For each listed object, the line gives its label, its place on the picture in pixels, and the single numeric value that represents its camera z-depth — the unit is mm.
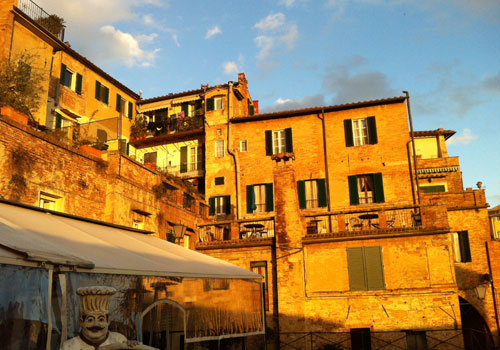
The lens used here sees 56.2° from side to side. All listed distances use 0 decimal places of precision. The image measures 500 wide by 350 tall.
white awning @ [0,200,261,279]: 5309
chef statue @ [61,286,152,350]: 3490
